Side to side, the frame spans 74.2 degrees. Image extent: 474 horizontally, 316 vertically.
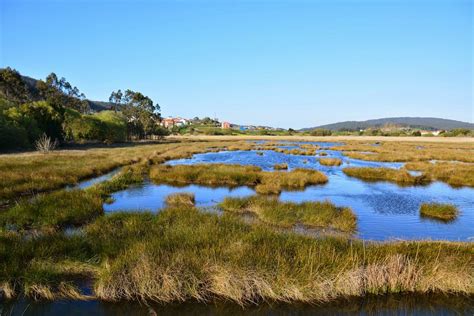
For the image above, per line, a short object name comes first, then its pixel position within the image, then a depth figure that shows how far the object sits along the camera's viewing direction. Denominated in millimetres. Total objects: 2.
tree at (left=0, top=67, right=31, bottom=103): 84688
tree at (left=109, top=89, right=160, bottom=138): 98562
